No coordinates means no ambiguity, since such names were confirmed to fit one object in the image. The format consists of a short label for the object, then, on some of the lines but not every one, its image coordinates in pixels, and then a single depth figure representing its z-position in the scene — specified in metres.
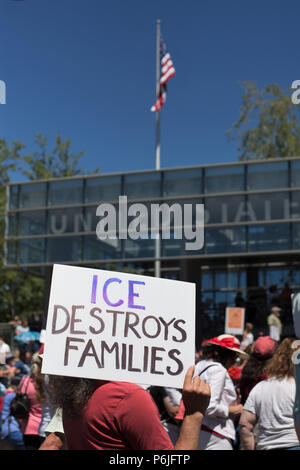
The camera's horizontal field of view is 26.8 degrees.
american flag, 25.17
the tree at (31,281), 29.54
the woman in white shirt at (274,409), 4.05
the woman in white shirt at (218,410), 4.26
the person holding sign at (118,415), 2.13
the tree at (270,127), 30.36
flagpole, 26.92
